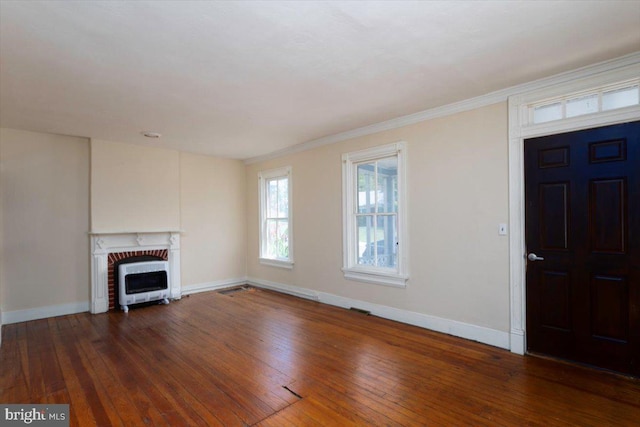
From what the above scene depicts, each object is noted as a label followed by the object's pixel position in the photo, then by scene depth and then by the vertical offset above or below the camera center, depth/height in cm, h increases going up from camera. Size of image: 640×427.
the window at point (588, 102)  262 +97
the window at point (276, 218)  574 -5
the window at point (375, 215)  406 -1
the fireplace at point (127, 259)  476 -69
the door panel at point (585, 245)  260 -29
